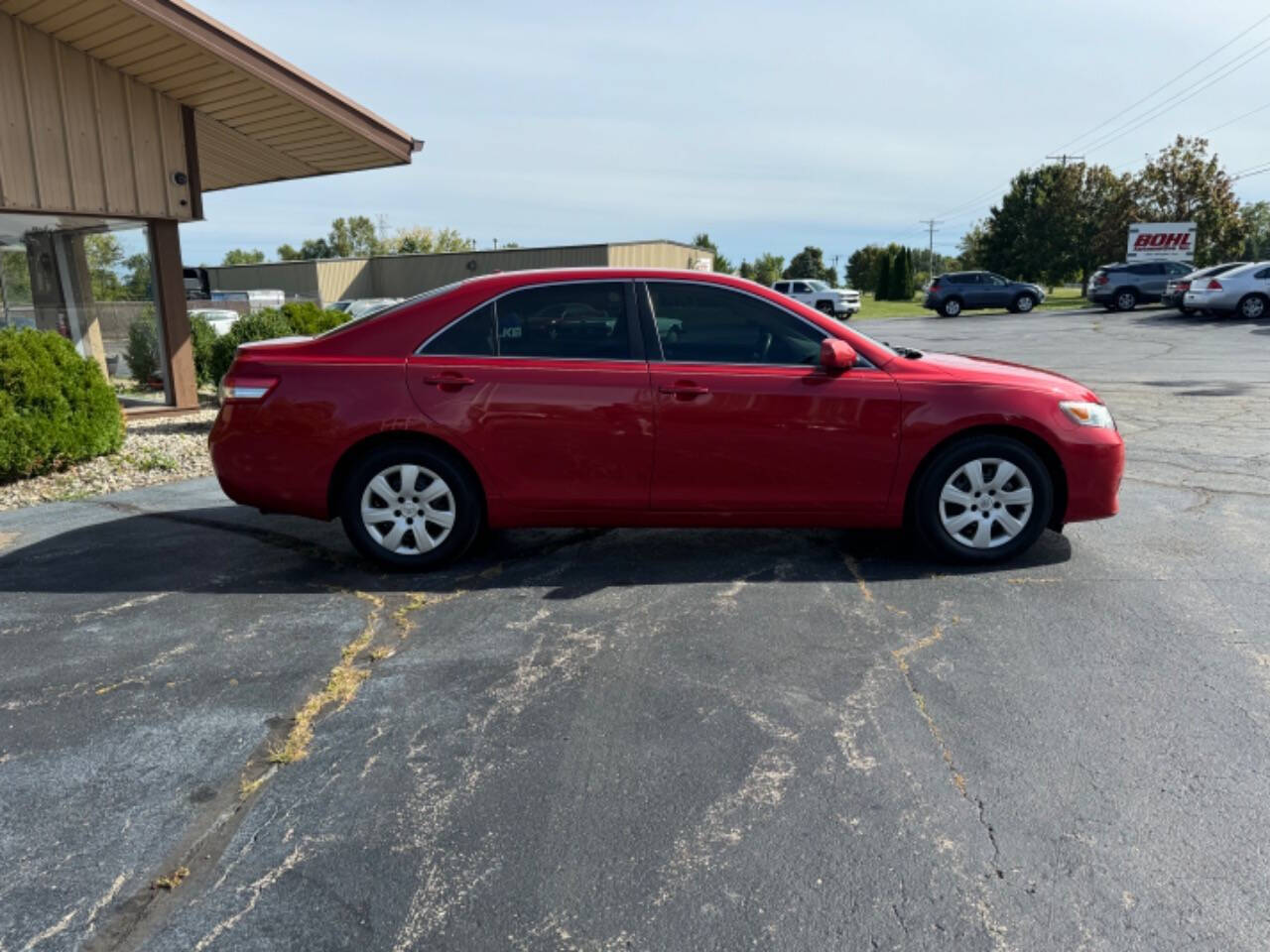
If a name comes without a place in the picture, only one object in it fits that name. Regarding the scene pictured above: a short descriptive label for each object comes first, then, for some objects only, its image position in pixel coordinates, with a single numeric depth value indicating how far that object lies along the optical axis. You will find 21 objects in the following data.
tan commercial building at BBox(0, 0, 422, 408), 8.20
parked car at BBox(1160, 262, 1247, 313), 25.52
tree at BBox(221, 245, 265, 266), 95.25
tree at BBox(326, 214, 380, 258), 78.25
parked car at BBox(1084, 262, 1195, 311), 30.38
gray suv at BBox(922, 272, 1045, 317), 34.53
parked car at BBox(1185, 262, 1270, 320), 24.33
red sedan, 4.65
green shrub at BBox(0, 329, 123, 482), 6.84
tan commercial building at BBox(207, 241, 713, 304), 47.06
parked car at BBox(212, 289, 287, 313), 31.80
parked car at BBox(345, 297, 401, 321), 30.62
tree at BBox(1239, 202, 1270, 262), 103.38
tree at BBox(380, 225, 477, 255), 80.31
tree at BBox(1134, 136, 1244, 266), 44.25
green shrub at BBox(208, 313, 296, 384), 10.88
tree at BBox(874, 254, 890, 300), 62.06
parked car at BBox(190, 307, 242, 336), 22.48
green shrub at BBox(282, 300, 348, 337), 11.64
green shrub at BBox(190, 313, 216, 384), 11.74
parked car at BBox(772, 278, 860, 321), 37.72
